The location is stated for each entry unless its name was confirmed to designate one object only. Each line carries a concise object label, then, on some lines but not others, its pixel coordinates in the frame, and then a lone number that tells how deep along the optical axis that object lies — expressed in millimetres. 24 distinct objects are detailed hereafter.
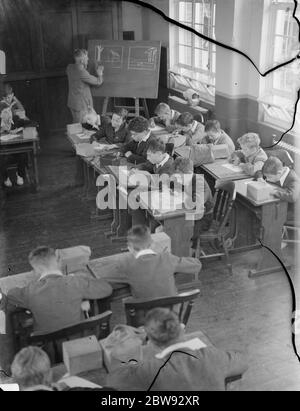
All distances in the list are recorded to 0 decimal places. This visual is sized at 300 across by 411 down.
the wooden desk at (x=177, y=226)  3900
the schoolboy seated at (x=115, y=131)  5636
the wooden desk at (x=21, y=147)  5824
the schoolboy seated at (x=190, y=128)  5383
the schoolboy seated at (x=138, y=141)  5219
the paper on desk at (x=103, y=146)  5539
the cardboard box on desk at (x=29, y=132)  5957
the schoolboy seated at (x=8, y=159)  5605
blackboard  5316
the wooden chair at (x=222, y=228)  4176
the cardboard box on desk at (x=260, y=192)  4129
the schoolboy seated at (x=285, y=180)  3996
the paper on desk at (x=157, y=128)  6078
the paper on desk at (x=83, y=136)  5748
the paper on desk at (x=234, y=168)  4887
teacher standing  5363
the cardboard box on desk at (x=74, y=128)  5895
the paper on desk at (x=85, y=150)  5504
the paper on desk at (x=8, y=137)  5891
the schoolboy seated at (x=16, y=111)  5934
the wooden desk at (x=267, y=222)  3820
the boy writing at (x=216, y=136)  4797
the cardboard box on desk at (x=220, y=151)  5098
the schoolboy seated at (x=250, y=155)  4387
